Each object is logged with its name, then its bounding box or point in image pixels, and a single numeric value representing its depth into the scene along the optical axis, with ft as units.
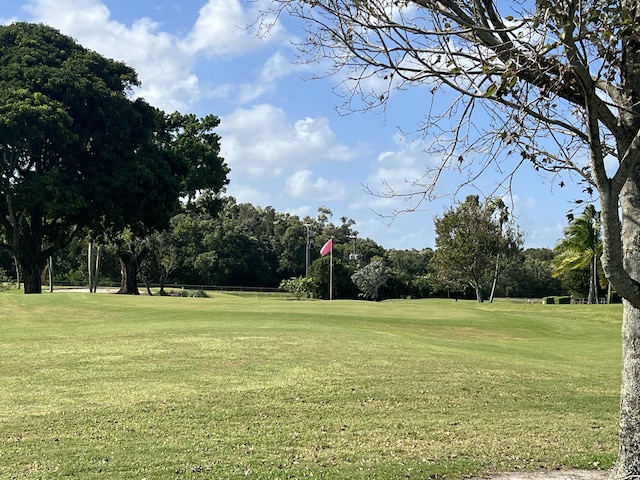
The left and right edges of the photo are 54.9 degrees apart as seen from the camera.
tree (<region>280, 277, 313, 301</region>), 166.30
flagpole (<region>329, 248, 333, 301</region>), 152.59
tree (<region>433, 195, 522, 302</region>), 138.21
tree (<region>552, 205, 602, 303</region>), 132.99
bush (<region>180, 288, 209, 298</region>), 152.47
